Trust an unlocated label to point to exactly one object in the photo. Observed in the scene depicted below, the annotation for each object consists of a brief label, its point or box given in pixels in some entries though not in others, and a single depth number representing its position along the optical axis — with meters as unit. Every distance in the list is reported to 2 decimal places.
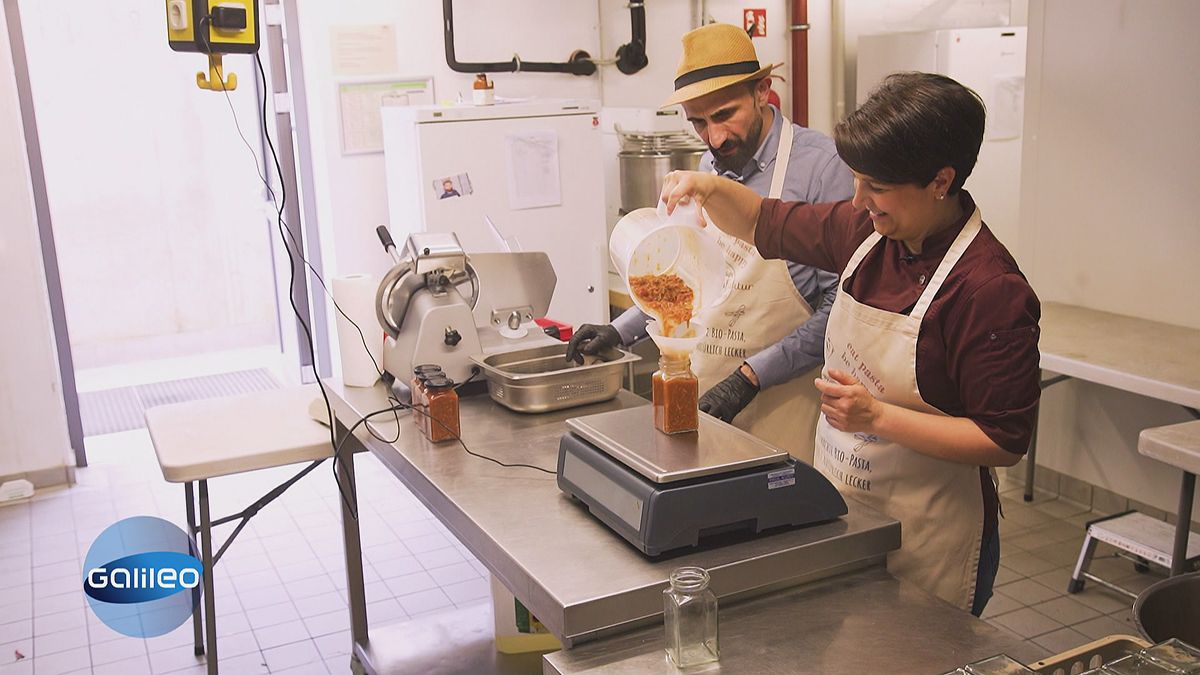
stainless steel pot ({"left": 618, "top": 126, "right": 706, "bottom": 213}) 5.11
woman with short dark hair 1.65
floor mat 5.63
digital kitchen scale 1.62
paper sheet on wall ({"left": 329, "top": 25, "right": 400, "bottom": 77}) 5.03
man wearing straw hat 2.49
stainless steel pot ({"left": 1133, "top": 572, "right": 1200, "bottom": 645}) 1.69
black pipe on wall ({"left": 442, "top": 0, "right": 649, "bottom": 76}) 5.40
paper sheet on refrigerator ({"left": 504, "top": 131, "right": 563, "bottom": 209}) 4.80
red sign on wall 5.97
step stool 2.79
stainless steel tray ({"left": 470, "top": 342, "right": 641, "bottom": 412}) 2.44
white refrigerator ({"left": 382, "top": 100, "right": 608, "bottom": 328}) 4.65
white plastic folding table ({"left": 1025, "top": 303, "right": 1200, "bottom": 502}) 3.22
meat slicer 2.52
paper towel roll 2.72
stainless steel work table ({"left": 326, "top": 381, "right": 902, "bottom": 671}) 1.56
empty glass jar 1.46
